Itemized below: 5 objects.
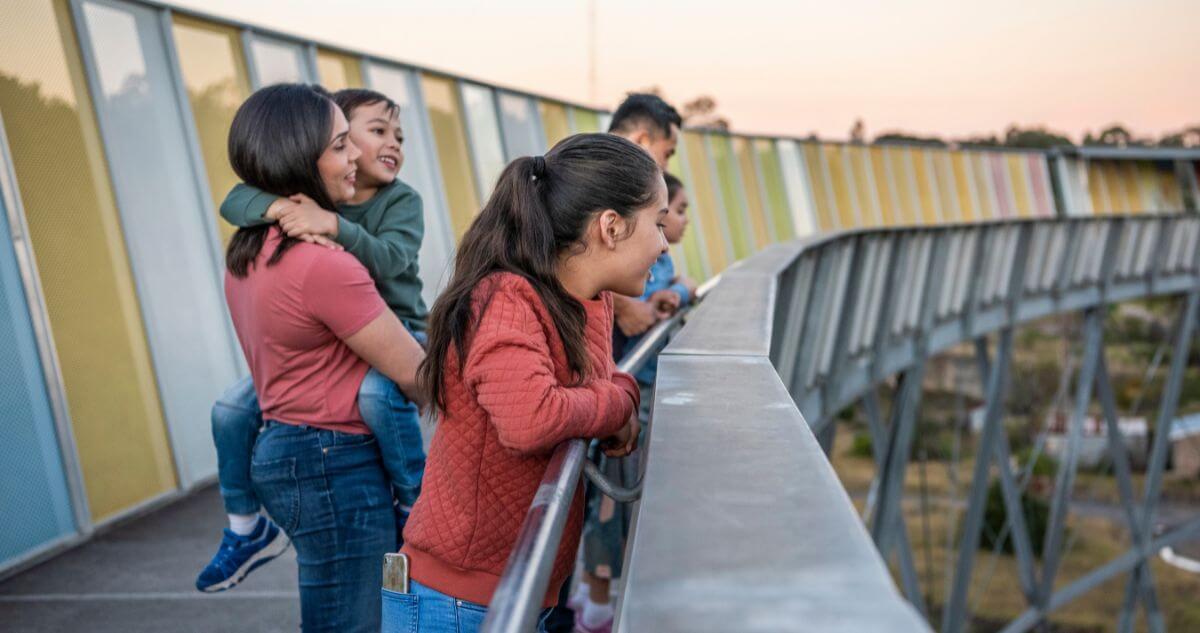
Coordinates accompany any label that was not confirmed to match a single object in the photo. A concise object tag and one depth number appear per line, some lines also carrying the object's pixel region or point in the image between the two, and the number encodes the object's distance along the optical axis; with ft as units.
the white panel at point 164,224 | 21.98
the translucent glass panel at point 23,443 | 16.46
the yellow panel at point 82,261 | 18.80
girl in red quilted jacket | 7.30
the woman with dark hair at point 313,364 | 8.96
